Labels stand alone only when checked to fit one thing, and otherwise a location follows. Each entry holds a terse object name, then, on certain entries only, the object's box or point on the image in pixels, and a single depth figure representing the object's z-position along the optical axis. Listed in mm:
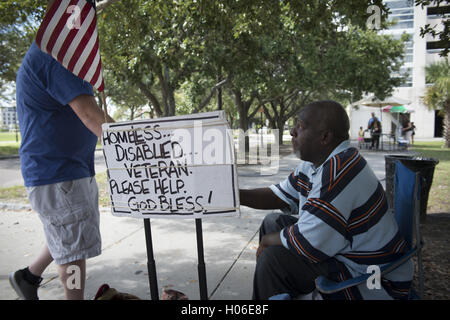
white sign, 1854
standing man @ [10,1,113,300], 2068
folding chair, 1670
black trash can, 4660
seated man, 1684
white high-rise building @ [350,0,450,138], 37594
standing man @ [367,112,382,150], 17016
